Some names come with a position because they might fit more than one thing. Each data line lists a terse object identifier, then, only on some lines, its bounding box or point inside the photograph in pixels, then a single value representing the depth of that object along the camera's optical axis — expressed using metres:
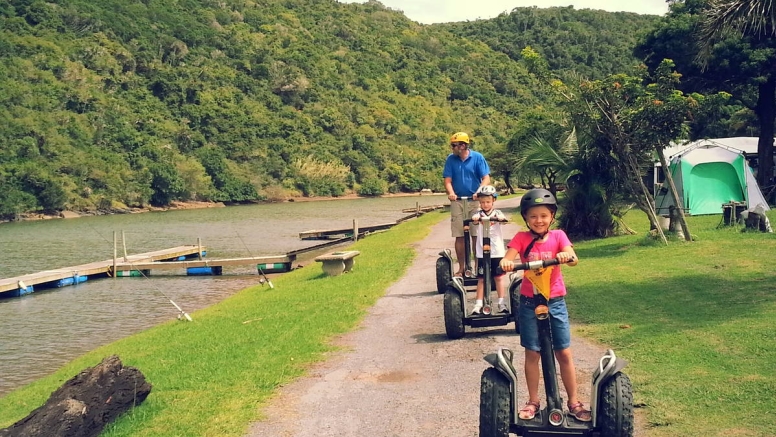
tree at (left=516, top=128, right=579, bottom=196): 19.34
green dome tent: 24.98
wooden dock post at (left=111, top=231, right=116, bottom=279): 28.70
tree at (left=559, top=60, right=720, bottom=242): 16.39
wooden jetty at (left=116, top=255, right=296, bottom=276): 28.05
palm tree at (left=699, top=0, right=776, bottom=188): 10.80
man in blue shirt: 10.14
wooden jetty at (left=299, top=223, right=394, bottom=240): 40.47
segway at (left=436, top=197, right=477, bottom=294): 10.07
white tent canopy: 25.77
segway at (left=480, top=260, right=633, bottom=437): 4.89
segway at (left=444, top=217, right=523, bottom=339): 8.30
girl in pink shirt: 5.10
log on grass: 6.56
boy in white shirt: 8.45
